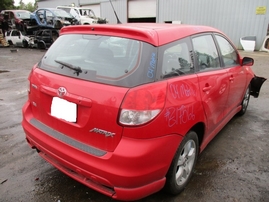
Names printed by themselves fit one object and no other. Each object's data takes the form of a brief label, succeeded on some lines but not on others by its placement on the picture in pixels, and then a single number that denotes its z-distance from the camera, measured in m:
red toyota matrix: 1.75
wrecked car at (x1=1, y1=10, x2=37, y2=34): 15.98
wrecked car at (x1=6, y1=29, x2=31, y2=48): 15.95
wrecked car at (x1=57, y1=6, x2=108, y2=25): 16.86
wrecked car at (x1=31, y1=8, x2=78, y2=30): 14.73
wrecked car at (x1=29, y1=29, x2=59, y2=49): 14.69
